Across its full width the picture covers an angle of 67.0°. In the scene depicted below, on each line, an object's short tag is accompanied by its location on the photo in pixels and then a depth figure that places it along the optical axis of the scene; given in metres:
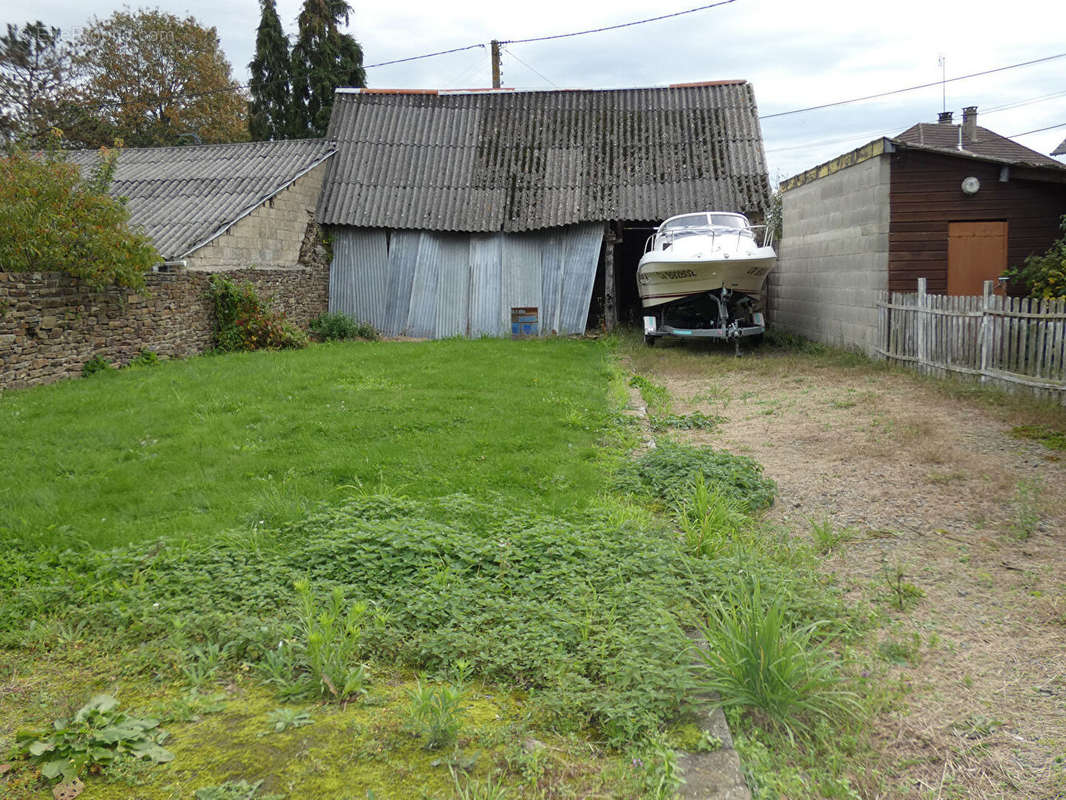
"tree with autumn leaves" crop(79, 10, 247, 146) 32.69
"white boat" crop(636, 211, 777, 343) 14.79
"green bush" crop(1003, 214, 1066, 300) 10.97
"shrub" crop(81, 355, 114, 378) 12.17
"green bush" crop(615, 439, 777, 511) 6.03
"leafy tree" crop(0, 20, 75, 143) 30.42
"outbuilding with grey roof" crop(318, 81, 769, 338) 18.50
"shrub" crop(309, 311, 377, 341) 18.31
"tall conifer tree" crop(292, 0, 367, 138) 32.41
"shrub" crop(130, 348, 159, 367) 13.02
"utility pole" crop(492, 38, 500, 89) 27.59
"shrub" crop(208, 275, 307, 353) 15.05
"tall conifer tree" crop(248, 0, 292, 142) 32.50
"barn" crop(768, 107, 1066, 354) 12.70
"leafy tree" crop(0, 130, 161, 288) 11.59
